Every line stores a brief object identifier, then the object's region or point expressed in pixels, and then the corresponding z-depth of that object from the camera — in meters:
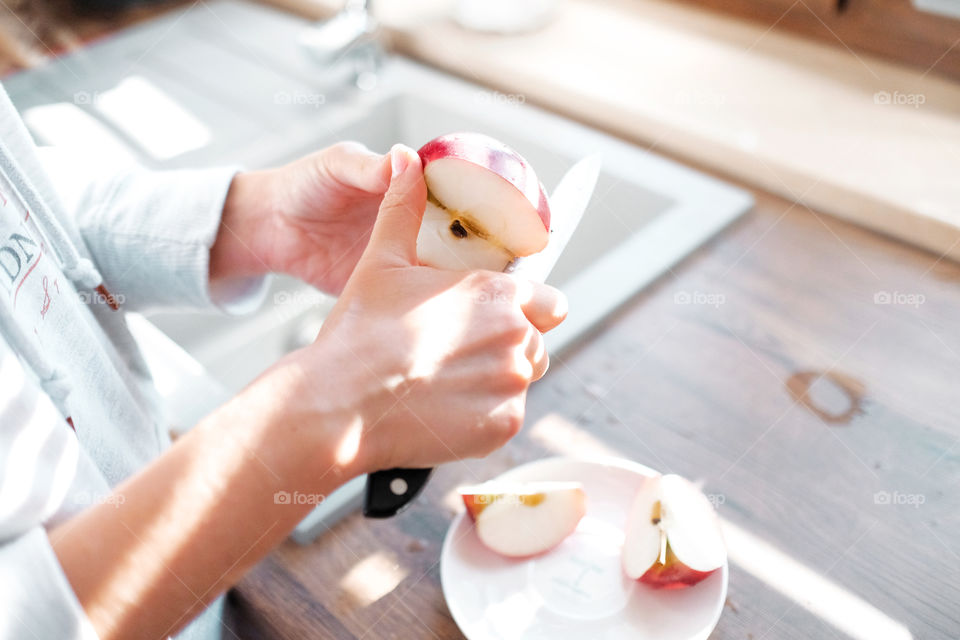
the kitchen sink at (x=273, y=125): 1.06
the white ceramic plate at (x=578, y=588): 0.55
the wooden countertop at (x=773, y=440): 0.59
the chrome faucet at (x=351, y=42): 1.25
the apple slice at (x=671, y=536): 0.54
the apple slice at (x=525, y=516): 0.59
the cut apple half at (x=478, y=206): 0.57
